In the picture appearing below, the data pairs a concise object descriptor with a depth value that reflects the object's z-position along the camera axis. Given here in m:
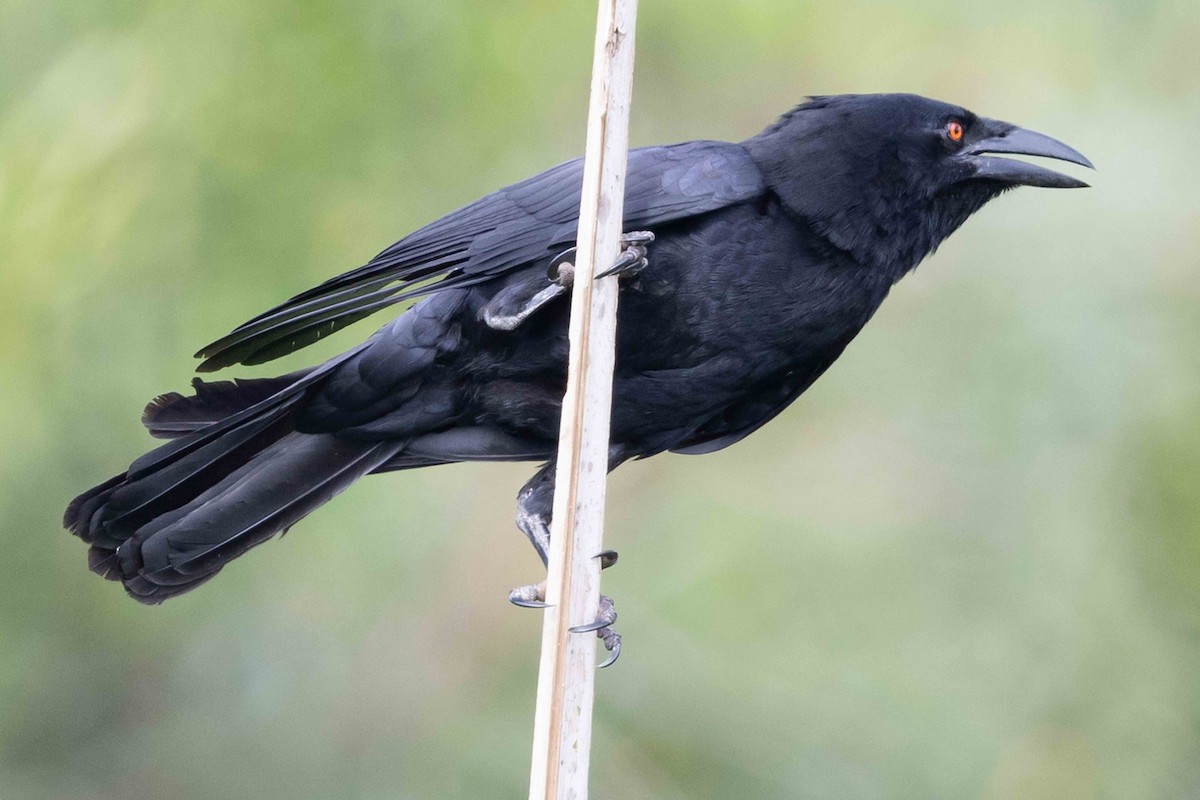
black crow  6.55
